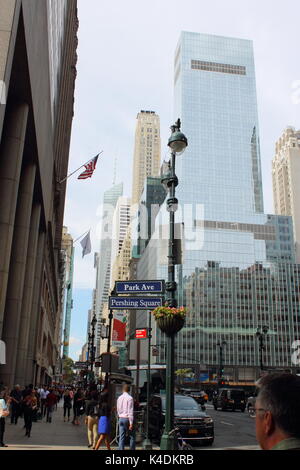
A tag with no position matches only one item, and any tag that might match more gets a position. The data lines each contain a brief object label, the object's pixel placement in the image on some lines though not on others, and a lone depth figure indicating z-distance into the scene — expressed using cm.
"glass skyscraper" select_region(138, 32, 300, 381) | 11819
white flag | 4214
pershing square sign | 1312
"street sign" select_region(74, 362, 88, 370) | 5335
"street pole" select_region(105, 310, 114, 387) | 1908
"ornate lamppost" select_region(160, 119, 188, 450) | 1109
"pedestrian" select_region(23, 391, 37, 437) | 1695
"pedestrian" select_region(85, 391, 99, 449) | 1444
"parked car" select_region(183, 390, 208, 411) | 4034
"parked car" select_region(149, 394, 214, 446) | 1650
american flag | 3381
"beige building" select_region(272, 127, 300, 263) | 17462
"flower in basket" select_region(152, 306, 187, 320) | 1198
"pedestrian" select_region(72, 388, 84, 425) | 2450
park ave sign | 1368
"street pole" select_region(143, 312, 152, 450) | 1294
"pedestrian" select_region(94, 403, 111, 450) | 1258
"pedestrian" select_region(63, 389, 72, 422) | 2883
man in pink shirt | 1248
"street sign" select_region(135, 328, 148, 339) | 1445
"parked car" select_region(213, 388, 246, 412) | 4141
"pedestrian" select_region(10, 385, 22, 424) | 2154
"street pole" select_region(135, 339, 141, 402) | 1421
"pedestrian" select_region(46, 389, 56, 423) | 2539
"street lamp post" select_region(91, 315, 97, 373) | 4294
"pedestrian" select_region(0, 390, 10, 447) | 1306
